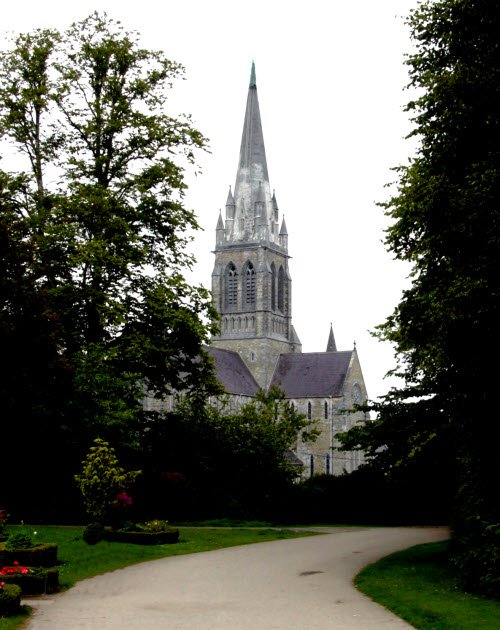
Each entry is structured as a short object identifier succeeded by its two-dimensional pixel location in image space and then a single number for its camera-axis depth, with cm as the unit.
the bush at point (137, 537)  2388
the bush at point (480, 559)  1463
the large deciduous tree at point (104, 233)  3075
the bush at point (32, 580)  1521
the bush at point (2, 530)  2055
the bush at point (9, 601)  1296
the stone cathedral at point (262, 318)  9494
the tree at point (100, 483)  2662
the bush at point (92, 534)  2316
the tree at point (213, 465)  3434
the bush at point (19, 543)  1791
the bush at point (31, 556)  1750
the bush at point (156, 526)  2481
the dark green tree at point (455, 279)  1644
